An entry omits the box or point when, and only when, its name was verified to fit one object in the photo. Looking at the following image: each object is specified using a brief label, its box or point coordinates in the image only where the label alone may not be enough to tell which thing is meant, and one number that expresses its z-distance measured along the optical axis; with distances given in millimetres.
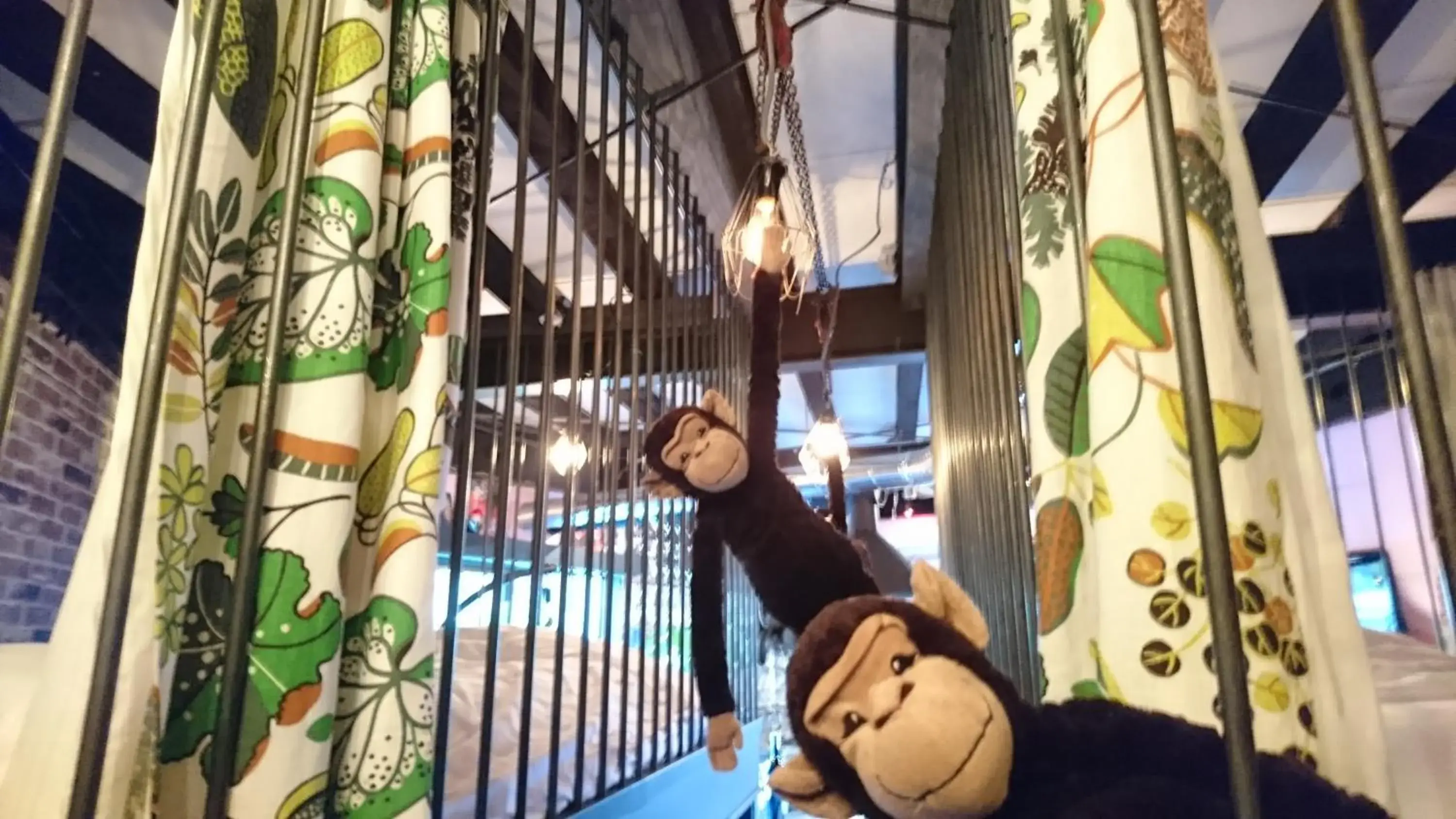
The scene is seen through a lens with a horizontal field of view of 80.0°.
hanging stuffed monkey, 825
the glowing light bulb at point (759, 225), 964
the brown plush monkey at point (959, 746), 345
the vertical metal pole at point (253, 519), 540
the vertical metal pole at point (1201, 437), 350
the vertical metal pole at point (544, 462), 978
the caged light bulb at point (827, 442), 1491
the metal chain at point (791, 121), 1046
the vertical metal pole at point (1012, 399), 987
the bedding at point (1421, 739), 773
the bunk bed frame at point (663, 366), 388
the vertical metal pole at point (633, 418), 1502
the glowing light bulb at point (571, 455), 1214
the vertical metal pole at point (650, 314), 1571
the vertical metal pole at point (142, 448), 449
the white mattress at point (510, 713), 943
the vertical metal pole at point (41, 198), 431
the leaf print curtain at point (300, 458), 516
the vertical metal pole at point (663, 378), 1706
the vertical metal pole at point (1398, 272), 346
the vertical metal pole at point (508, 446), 874
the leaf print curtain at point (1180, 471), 464
